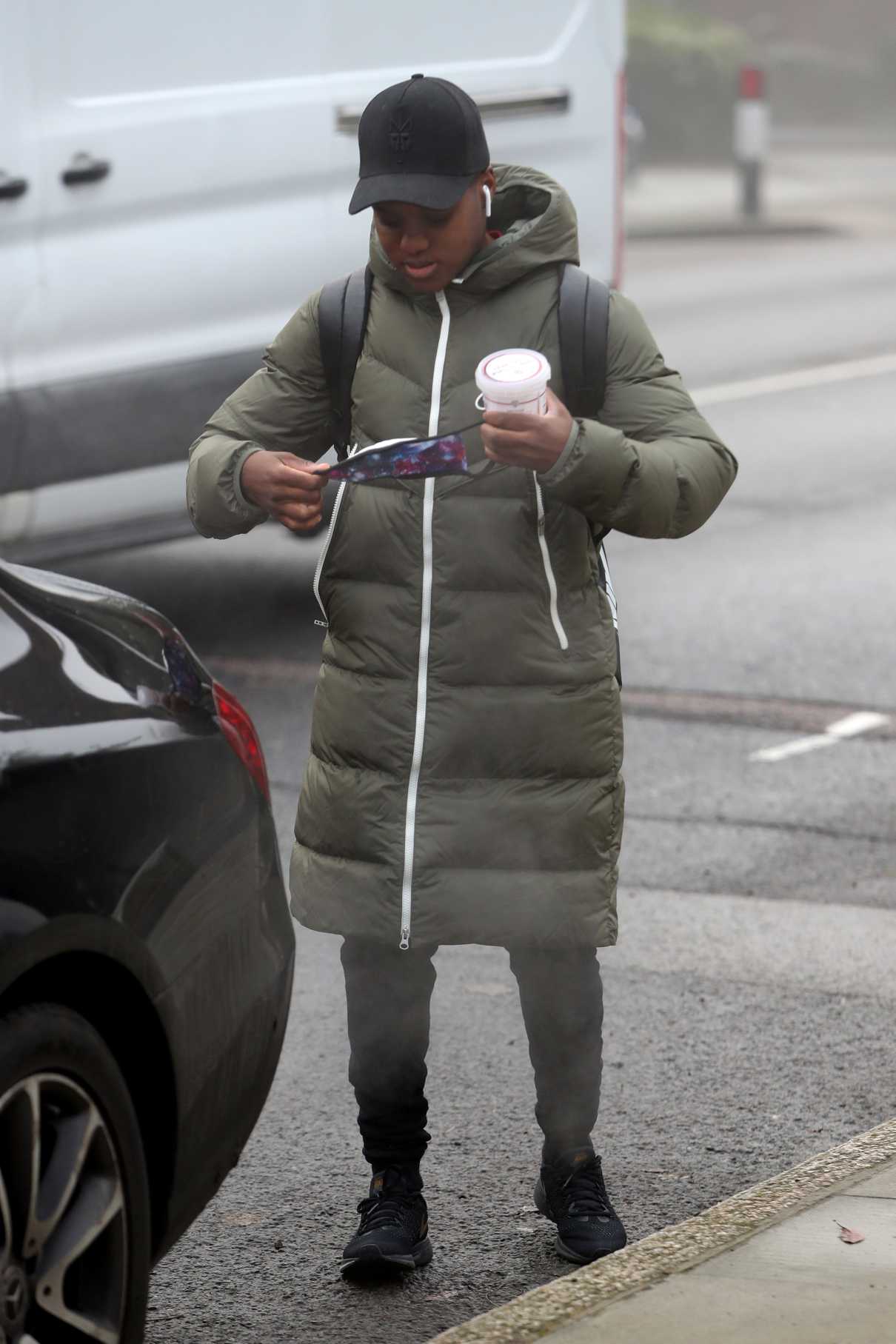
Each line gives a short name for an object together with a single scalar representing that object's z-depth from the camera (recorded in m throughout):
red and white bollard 48.66
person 6.91
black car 5.67
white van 13.29
